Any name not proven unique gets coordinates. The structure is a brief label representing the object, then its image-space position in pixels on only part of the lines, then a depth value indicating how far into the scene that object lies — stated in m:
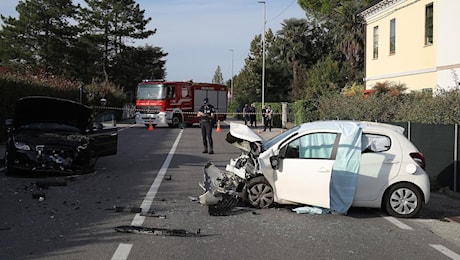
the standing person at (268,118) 31.23
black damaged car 10.95
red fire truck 35.09
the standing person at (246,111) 36.06
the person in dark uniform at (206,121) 17.09
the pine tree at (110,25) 63.66
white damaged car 8.09
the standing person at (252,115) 36.27
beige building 20.44
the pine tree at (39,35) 52.16
